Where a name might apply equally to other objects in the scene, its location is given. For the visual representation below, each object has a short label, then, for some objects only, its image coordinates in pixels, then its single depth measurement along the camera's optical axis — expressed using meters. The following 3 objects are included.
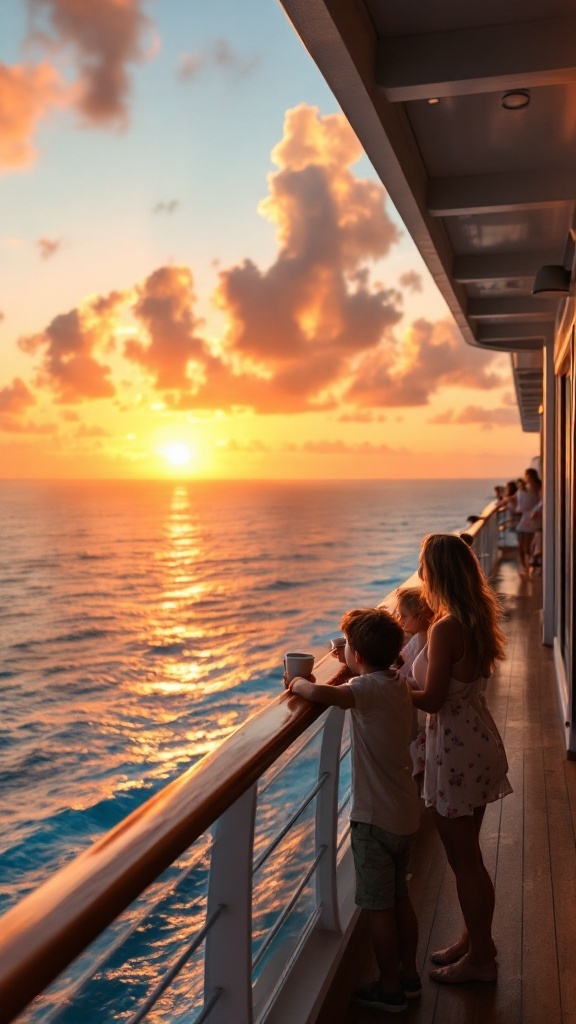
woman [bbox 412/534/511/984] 2.17
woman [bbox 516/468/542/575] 10.67
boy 1.99
